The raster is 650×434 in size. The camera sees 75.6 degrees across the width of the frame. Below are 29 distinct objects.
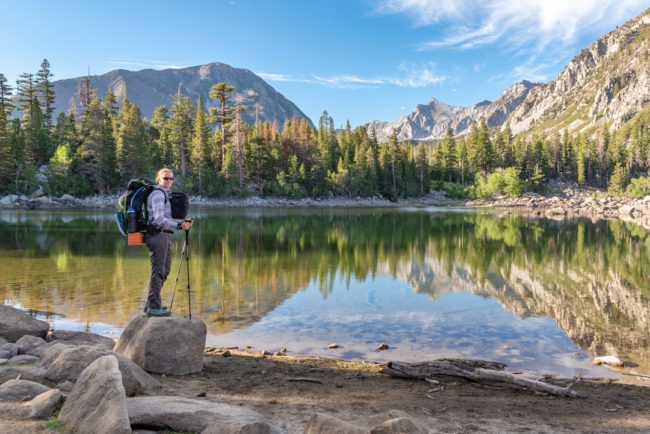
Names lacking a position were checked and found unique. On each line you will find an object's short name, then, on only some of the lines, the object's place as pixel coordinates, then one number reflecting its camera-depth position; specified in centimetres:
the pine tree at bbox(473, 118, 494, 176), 12269
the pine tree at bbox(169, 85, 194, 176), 8438
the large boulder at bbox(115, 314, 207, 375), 605
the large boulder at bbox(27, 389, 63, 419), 390
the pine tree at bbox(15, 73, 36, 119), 8375
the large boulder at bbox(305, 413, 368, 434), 354
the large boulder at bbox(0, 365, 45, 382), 505
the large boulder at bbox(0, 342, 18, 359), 623
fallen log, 584
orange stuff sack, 670
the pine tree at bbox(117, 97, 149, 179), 7325
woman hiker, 668
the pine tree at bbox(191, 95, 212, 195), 8231
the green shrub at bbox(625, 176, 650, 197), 10425
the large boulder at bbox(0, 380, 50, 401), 431
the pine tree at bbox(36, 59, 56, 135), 8781
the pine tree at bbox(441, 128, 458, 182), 12206
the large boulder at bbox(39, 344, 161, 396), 485
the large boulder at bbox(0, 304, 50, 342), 757
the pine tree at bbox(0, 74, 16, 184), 6341
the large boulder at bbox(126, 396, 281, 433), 389
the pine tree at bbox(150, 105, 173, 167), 8588
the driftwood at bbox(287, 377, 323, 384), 607
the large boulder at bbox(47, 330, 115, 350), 732
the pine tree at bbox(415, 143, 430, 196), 11456
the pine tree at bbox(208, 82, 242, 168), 8324
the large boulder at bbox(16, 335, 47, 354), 673
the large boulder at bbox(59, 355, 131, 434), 351
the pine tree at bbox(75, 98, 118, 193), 7181
